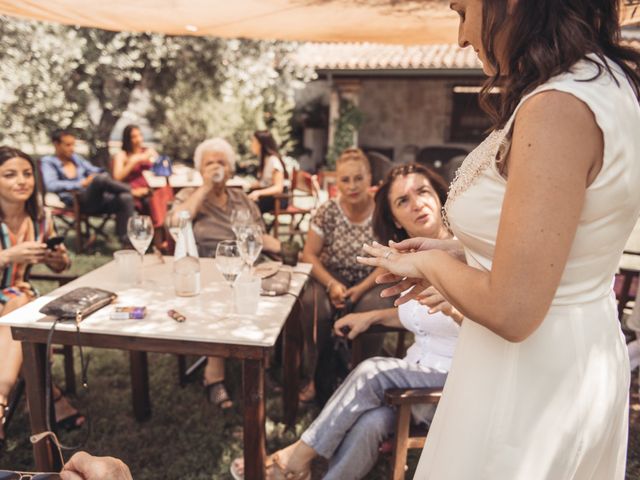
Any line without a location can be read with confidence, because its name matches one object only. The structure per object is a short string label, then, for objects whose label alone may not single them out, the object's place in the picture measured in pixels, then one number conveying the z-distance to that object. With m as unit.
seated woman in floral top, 3.44
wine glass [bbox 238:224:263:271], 2.36
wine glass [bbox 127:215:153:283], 2.54
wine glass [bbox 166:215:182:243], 3.00
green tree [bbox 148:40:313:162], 9.98
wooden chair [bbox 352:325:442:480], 1.99
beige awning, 3.41
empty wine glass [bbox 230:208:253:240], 3.45
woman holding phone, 2.86
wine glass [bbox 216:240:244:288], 2.27
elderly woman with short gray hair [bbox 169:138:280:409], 3.66
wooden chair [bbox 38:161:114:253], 6.71
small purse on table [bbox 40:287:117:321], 2.12
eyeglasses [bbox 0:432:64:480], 1.03
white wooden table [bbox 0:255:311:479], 2.05
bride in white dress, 0.86
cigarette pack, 2.19
